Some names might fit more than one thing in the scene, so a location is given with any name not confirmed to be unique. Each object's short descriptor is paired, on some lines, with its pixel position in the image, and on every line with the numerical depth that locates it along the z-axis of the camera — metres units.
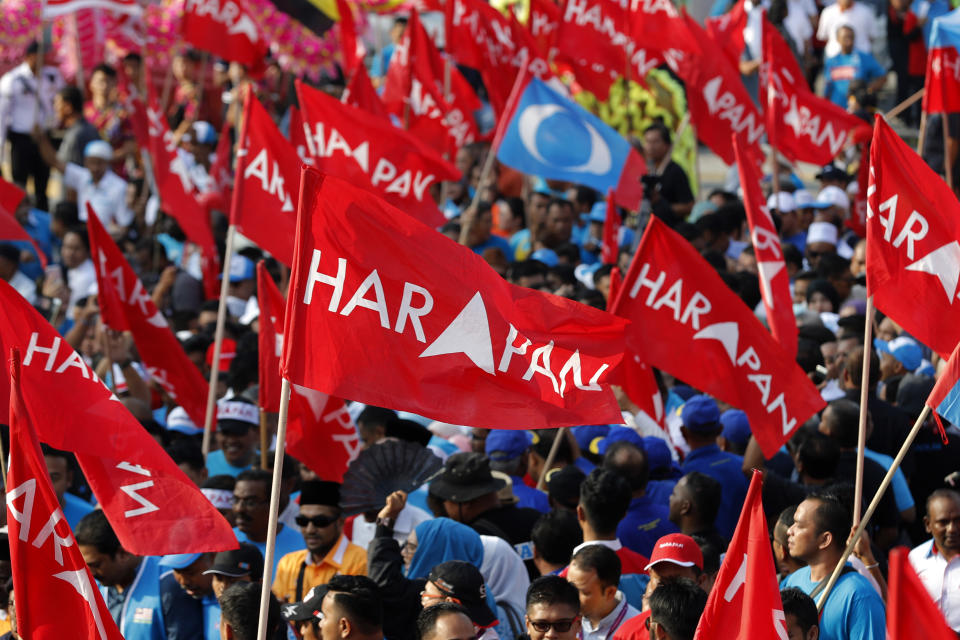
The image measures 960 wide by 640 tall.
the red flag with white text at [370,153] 18.97
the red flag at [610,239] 22.42
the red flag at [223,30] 26.95
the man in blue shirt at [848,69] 30.77
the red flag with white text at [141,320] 16.16
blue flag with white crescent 20.89
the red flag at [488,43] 25.81
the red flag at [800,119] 22.78
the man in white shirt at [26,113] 29.55
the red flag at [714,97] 23.19
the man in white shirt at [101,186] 27.66
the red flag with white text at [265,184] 16.36
